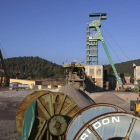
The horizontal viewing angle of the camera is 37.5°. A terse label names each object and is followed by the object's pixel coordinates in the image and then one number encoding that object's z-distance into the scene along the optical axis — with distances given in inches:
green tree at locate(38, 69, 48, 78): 4044.3
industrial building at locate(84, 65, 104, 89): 2491.4
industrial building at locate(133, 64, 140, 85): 2640.3
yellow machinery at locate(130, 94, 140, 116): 671.5
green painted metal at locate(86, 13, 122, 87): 2753.4
